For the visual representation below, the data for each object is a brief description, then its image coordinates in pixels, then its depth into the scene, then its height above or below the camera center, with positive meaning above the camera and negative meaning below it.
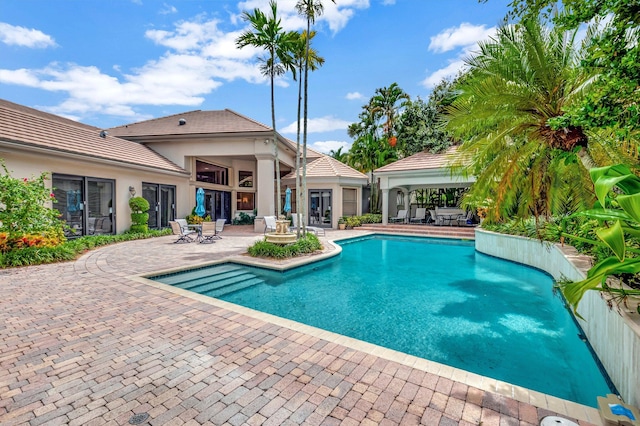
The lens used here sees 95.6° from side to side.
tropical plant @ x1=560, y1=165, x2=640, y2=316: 2.04 -0.13
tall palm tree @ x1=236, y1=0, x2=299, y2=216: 12.17 +7.34
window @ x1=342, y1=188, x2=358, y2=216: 22.12 +0.35
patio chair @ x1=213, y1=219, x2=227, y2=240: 16.30 -1.06
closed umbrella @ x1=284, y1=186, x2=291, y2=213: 17.21 +0.39
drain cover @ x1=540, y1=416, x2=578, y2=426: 2.57 -1.93
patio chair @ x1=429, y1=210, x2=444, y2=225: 21.59 -0.87
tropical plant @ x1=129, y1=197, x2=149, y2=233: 15.20 -0.35
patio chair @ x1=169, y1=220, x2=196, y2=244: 14.27 -1.32
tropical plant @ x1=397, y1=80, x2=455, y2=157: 22.66 +7.15
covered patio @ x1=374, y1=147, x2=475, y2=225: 19.44 +1.62
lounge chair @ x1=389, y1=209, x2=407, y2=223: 22.85 -0.78
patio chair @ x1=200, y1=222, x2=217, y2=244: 14.74 -1.40
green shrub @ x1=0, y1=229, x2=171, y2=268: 8.71 -1.56
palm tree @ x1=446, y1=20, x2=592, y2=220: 5.50 +1.94
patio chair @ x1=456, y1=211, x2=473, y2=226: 21.48 -0.93
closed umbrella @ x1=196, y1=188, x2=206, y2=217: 17.05 +0.24
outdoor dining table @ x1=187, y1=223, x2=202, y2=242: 14.57 -1.37
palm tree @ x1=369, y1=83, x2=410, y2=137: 27.64 +10.06
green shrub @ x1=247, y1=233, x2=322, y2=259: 10.67 -1.63
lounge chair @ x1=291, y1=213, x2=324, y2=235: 15.45 -1.35
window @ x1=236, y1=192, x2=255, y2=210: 25.59 +0.47
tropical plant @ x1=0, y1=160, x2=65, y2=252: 9.00 -0.30
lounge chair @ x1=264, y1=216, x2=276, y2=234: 16.52 -0.91
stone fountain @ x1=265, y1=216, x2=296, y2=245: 11.27 -1.16
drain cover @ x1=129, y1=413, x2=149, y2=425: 2.62 -1.96
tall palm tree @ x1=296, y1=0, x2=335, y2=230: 10.86 +7.42
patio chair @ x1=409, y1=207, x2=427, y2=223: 23.31 -0.59
